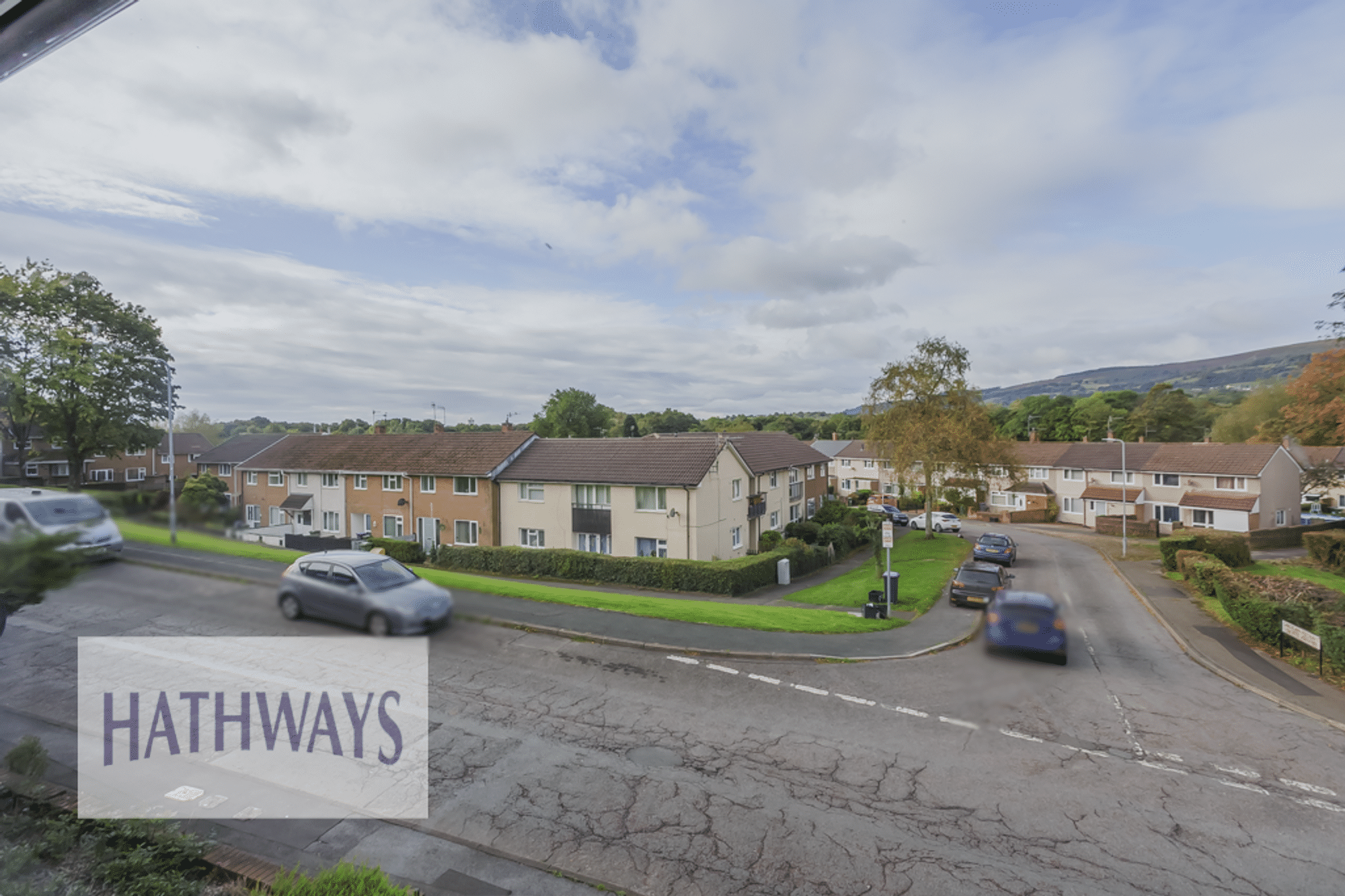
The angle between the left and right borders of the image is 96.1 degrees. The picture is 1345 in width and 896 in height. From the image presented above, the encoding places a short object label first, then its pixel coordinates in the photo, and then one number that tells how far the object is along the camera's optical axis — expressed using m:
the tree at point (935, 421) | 17.47
